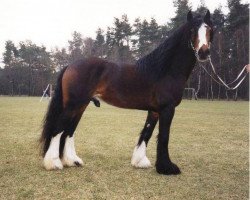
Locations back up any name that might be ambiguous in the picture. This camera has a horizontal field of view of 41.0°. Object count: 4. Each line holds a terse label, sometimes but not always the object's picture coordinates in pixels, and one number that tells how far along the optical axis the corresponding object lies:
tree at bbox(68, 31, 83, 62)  79.71
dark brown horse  6.04
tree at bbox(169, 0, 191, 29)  54.38
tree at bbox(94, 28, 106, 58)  69.82
